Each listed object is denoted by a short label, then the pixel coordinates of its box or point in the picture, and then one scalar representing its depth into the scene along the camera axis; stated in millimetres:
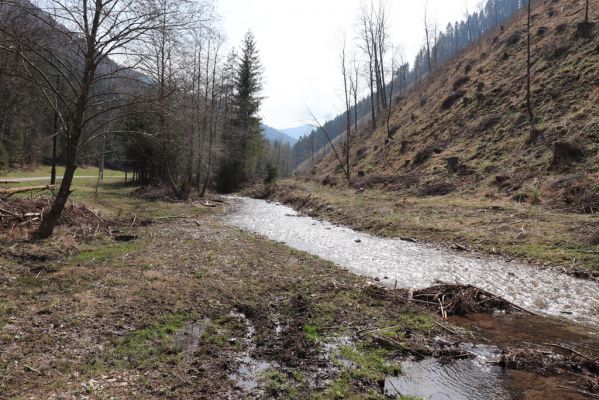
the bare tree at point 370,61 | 61741
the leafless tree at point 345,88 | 56006
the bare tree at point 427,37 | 71494
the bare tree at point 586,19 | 34694
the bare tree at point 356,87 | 58531
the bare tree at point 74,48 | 10102
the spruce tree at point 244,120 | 51969
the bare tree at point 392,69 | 60469
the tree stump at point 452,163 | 30580
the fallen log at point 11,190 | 15340
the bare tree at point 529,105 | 29750
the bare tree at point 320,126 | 39150
